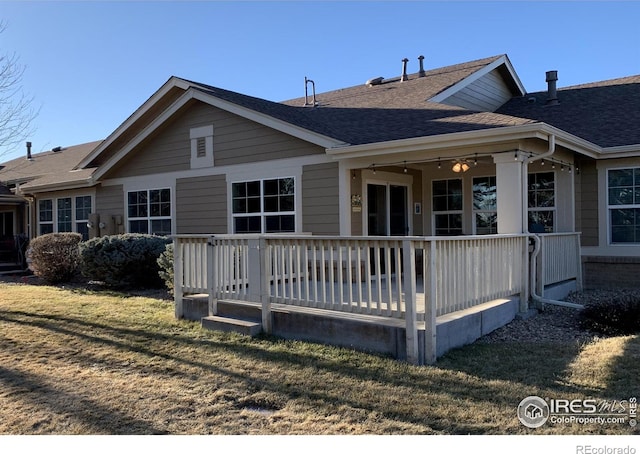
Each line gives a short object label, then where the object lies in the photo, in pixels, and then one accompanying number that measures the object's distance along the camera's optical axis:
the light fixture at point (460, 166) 8.84
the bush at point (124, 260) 10.10
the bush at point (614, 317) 6.13
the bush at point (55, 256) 11.63
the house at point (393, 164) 8.52
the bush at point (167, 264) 8.97
